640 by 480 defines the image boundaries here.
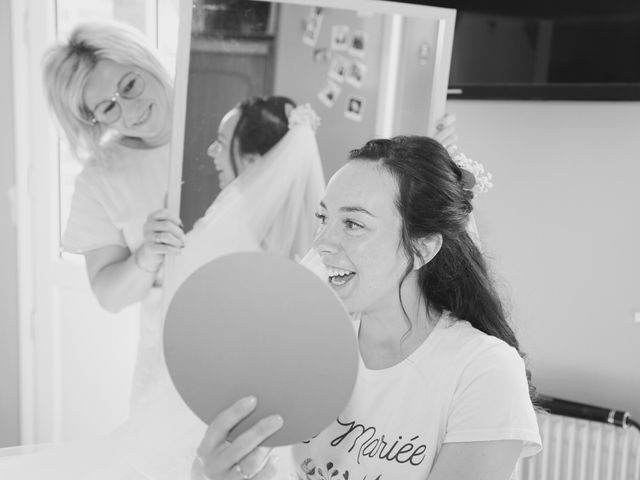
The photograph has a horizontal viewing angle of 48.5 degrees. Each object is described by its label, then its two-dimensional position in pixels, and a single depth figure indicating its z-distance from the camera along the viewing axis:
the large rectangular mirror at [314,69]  1.56
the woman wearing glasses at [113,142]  1.80
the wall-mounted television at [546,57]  1.90
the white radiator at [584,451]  1.96
